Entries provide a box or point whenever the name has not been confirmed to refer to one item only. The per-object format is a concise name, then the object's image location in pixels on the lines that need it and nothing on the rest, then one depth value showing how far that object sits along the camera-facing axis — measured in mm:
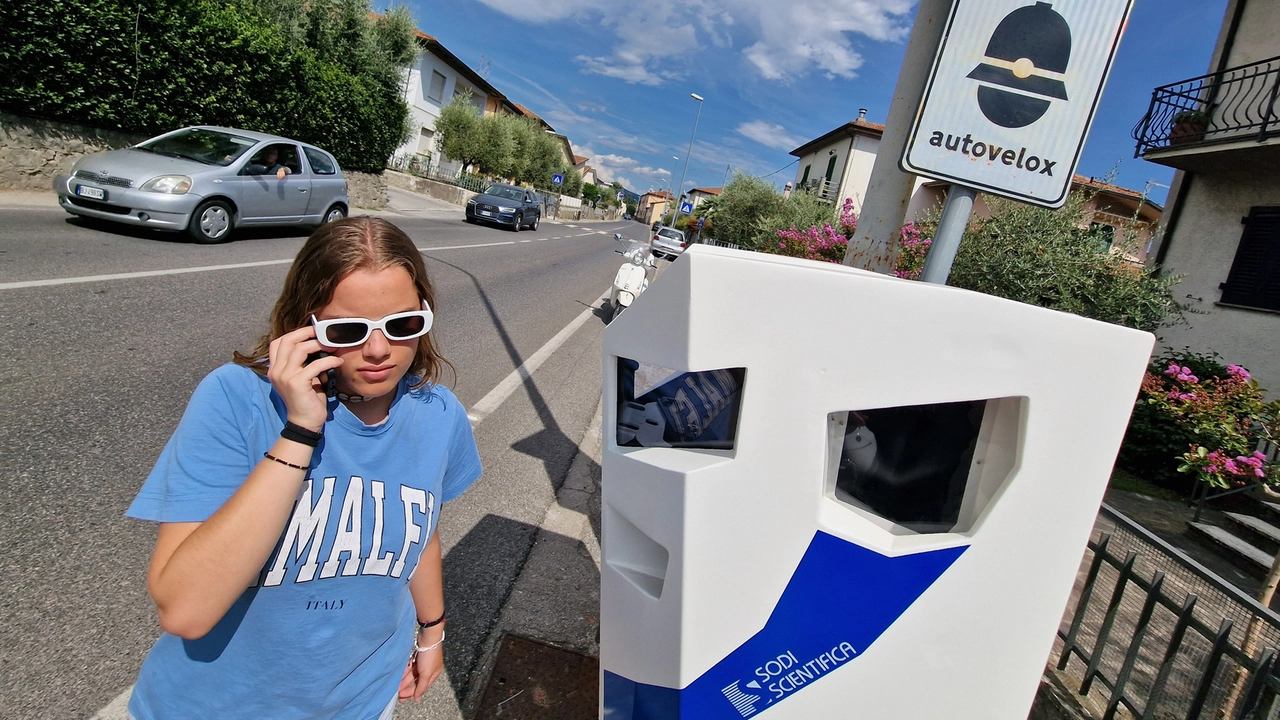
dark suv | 22672
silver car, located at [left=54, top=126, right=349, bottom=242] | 8078
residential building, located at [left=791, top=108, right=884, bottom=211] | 33769
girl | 1018
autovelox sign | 1596
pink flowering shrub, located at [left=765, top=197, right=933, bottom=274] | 7578
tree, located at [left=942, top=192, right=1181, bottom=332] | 6023
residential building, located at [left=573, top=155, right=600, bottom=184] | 127938
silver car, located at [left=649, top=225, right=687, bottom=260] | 30406
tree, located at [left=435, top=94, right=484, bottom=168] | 36781
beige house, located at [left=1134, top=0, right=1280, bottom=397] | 8117
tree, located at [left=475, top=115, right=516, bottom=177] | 37844
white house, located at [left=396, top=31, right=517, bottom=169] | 36094
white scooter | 9883
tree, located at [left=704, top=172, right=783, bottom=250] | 28250
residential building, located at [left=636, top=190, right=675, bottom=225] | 120625
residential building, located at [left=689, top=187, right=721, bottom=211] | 113050
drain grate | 2197
